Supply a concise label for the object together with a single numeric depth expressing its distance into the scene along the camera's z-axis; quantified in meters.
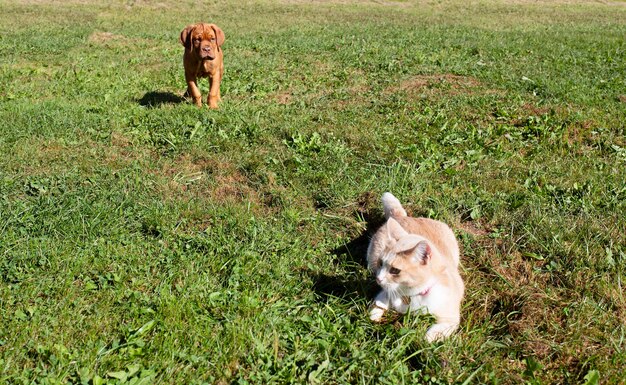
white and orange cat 3.19
